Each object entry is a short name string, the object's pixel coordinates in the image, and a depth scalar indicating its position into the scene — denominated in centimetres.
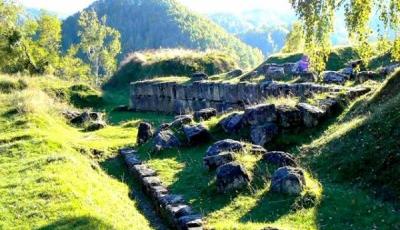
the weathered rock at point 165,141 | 2147
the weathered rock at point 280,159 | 1573
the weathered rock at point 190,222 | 1253
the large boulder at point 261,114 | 2036
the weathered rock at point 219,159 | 1672
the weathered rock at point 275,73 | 3222
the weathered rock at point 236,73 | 3904
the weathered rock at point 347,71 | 2721
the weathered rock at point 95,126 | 2996
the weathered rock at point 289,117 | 2000
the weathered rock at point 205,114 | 2528
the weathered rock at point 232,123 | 2142
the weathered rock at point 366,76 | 2526
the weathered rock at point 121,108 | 4003
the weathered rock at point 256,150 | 1732
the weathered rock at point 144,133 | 2394
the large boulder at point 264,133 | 1967
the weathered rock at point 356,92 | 2153
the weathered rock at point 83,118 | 3131
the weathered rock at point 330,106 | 2038
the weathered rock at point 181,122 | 2394
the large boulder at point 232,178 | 1465
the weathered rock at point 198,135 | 2166
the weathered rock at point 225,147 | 1742
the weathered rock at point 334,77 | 2641
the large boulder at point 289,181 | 1326
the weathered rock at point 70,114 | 3216
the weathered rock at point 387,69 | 2461
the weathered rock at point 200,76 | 3891
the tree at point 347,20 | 1351
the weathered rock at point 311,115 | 1986
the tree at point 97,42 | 10567
